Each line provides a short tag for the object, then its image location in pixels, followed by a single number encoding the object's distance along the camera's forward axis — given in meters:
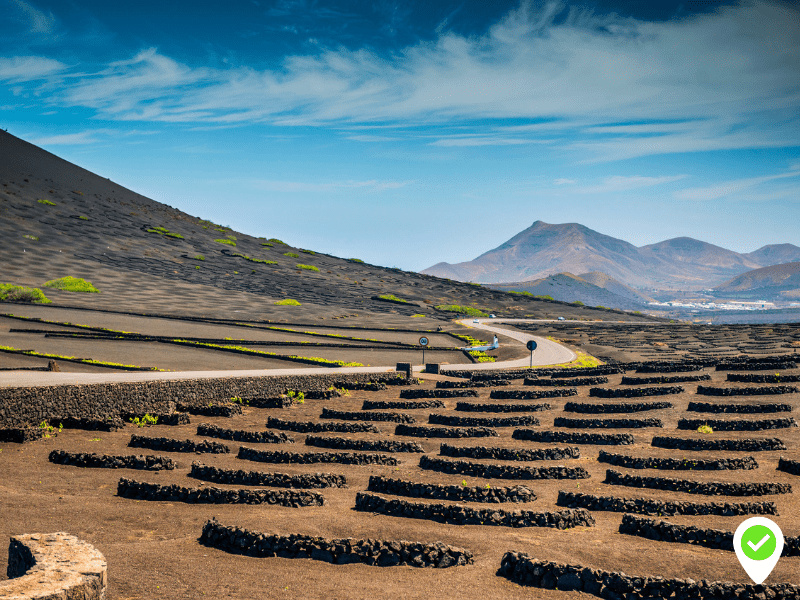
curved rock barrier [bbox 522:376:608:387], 51.62
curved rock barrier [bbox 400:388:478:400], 46.94
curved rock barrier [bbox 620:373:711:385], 51.41
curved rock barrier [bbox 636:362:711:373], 56.66
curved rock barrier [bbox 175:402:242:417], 40.84
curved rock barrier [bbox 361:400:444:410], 43.47
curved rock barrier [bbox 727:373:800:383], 48.81
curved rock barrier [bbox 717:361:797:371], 52.97
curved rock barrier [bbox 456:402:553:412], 42.69
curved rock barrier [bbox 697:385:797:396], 45.28
